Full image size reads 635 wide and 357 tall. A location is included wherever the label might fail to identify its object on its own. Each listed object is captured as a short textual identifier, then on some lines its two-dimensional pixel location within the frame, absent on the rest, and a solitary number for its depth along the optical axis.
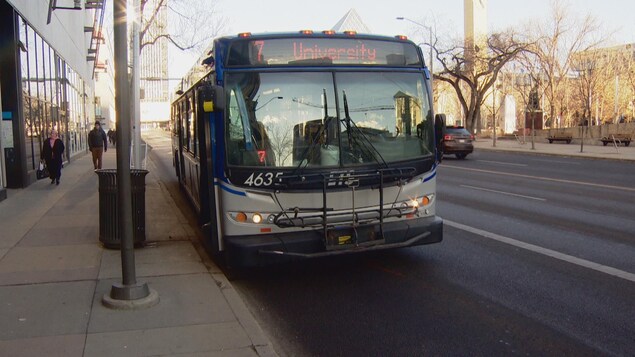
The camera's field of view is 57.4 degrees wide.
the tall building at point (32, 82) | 15.15
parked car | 27.86
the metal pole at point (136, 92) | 16.31
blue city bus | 6.52
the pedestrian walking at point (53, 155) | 16.12
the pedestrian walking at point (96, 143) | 19.94
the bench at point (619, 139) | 38.28
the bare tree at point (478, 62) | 46.97
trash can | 7.75
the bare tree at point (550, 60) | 50.34
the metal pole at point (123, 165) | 5.57
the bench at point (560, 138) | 45.16
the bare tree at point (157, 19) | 26.35
